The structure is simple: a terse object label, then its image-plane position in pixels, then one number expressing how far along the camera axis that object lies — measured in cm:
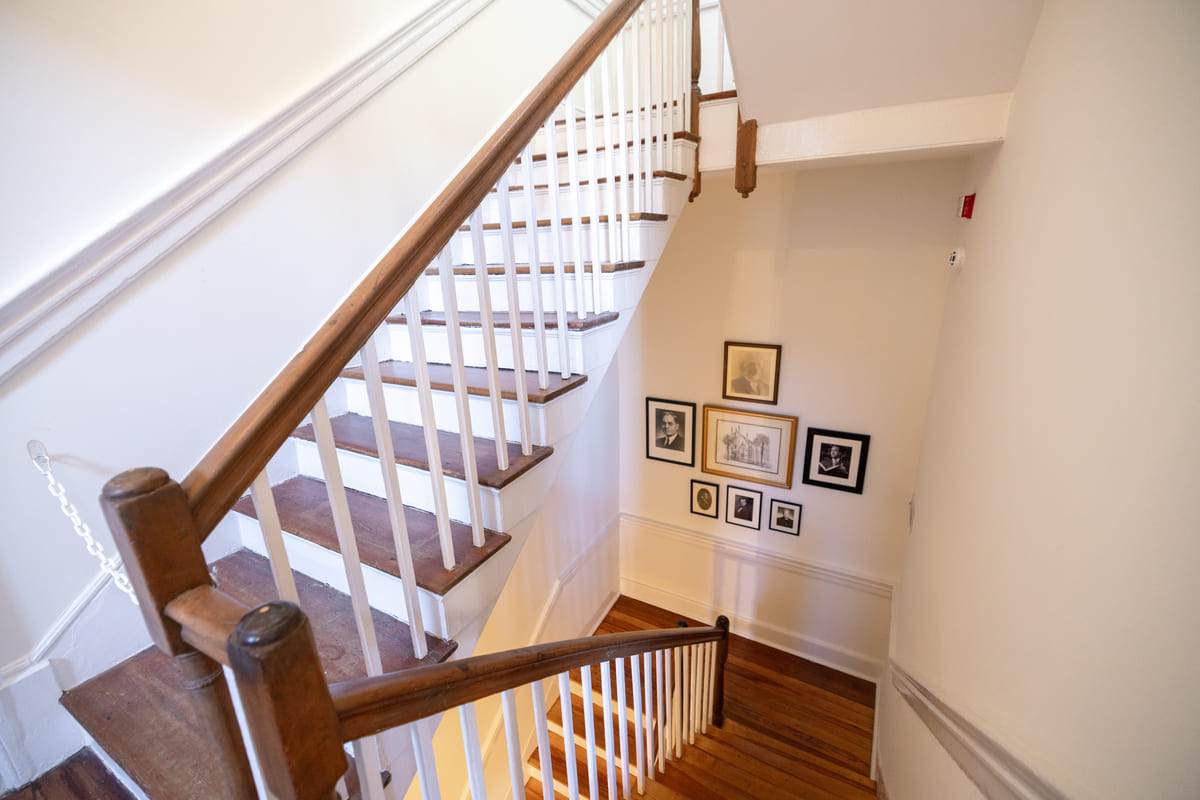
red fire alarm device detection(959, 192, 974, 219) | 177
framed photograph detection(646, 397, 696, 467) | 326
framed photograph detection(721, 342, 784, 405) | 288
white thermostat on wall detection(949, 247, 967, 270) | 184
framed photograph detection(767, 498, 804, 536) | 303
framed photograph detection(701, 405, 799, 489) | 294
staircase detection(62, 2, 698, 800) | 94
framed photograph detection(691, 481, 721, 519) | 330
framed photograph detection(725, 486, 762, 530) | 316
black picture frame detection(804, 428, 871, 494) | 273
